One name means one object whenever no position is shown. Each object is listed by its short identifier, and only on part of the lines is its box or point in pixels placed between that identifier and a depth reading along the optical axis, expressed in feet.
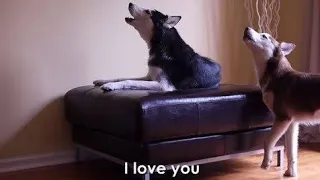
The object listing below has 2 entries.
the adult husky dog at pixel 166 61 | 7.70
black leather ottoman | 6.64
